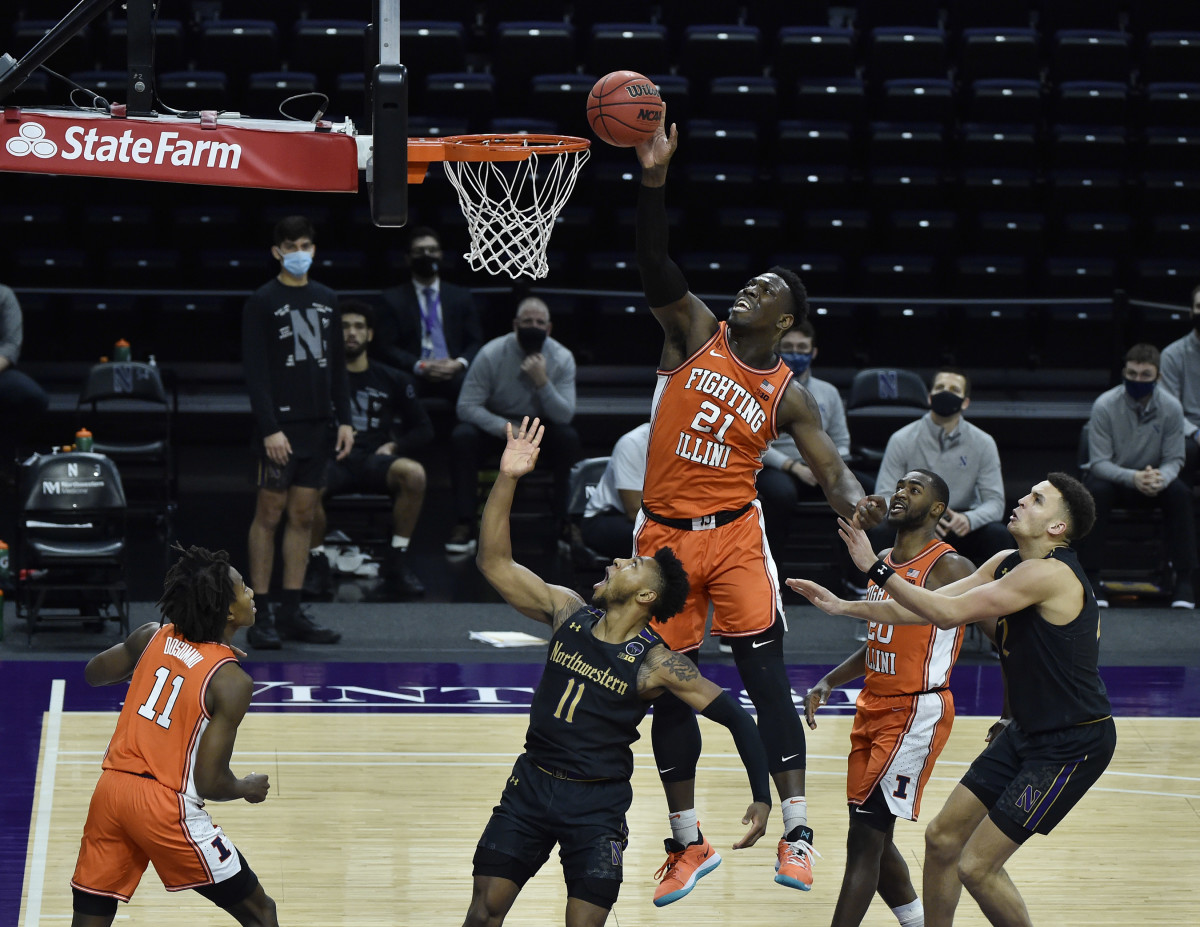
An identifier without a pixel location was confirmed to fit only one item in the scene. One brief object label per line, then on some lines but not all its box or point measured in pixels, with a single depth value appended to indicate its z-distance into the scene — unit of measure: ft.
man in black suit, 73.31
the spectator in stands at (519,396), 70.54
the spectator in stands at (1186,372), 73.51
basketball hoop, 42.78
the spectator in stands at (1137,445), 69.36
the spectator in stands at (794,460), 66.74
